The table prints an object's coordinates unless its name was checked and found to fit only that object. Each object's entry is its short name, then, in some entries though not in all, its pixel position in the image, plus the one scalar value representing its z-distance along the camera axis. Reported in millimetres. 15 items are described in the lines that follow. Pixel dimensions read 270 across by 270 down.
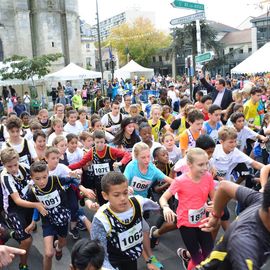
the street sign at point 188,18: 9227
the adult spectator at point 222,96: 8461
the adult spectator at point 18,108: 18288
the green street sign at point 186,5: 8766
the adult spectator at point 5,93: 28541
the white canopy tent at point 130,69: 30516
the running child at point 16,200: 4018
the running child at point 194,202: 3471
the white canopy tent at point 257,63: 12219
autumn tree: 70938
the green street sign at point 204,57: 9523
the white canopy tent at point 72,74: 22422
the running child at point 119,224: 2938
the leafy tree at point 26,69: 24906
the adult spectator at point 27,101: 23620
